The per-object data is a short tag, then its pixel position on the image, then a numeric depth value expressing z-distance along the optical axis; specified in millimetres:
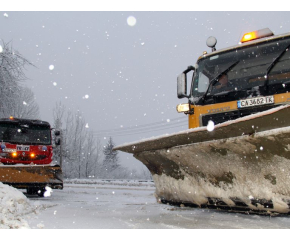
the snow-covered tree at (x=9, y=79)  12336
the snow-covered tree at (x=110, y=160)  42803
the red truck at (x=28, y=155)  7696
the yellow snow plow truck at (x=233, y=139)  3320
